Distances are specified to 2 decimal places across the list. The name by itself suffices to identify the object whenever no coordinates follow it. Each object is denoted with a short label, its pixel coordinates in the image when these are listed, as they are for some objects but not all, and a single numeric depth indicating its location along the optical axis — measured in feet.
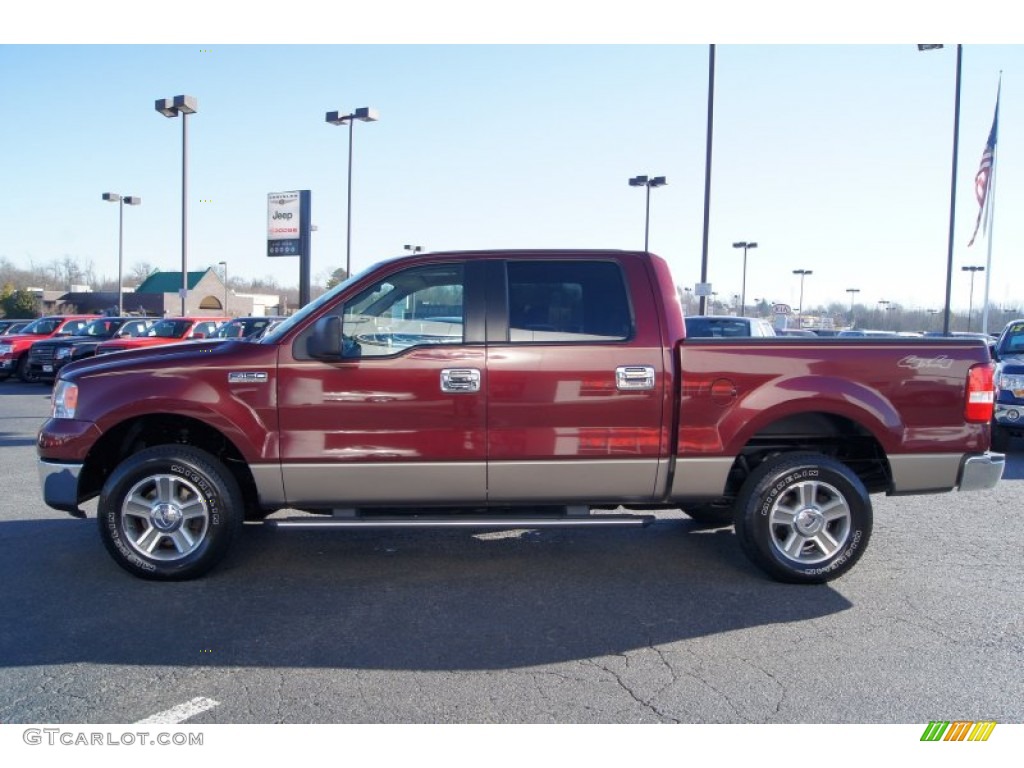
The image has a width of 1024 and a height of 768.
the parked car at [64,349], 66.08
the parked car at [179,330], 66.40
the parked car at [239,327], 68.01
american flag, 78.43
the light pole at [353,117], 96.48
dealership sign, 67.82
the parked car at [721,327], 48.39
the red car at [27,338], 72.59
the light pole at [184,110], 82.17
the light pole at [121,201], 141.38
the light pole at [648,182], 109.50
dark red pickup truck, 17.24
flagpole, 79.41
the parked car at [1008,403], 34.83
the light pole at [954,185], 75.92
